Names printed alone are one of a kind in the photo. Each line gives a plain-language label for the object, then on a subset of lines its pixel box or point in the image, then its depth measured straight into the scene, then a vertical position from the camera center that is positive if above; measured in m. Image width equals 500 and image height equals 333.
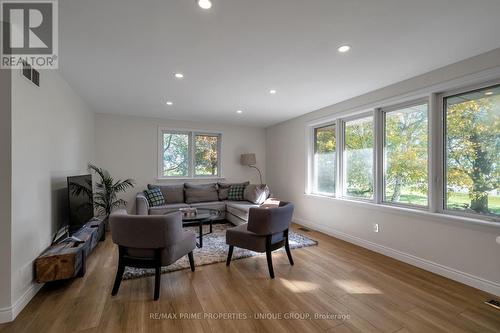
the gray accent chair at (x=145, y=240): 2.11 -0.71
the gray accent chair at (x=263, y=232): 2.59 -0.80
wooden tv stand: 2.16 -0.96
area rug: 2.64 -1.25
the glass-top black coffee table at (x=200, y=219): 3.42 -0.82
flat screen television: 2.77 -0.47
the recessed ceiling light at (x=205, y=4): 1.57 +1.16
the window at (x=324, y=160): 4.34 +0.12
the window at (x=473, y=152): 2.36 +0.15
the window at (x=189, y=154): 5.41 +0.30
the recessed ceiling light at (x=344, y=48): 2.15 +1.15
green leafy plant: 4.14 -0.51
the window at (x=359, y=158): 3.63 +0.14
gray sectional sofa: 4.52 -0.76
